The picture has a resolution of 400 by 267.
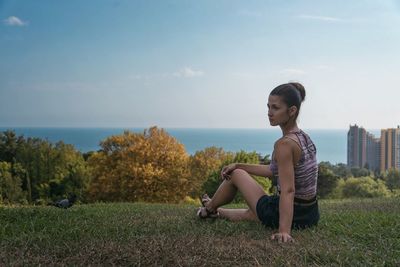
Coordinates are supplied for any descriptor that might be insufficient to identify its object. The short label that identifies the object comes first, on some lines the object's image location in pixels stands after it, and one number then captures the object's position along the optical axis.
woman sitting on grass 3.11
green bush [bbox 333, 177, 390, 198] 28.17
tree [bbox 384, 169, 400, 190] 33.25
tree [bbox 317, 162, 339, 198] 26.86
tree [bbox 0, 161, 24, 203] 25.62
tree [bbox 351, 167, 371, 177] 37.68
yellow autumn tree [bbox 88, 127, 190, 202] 19.72
